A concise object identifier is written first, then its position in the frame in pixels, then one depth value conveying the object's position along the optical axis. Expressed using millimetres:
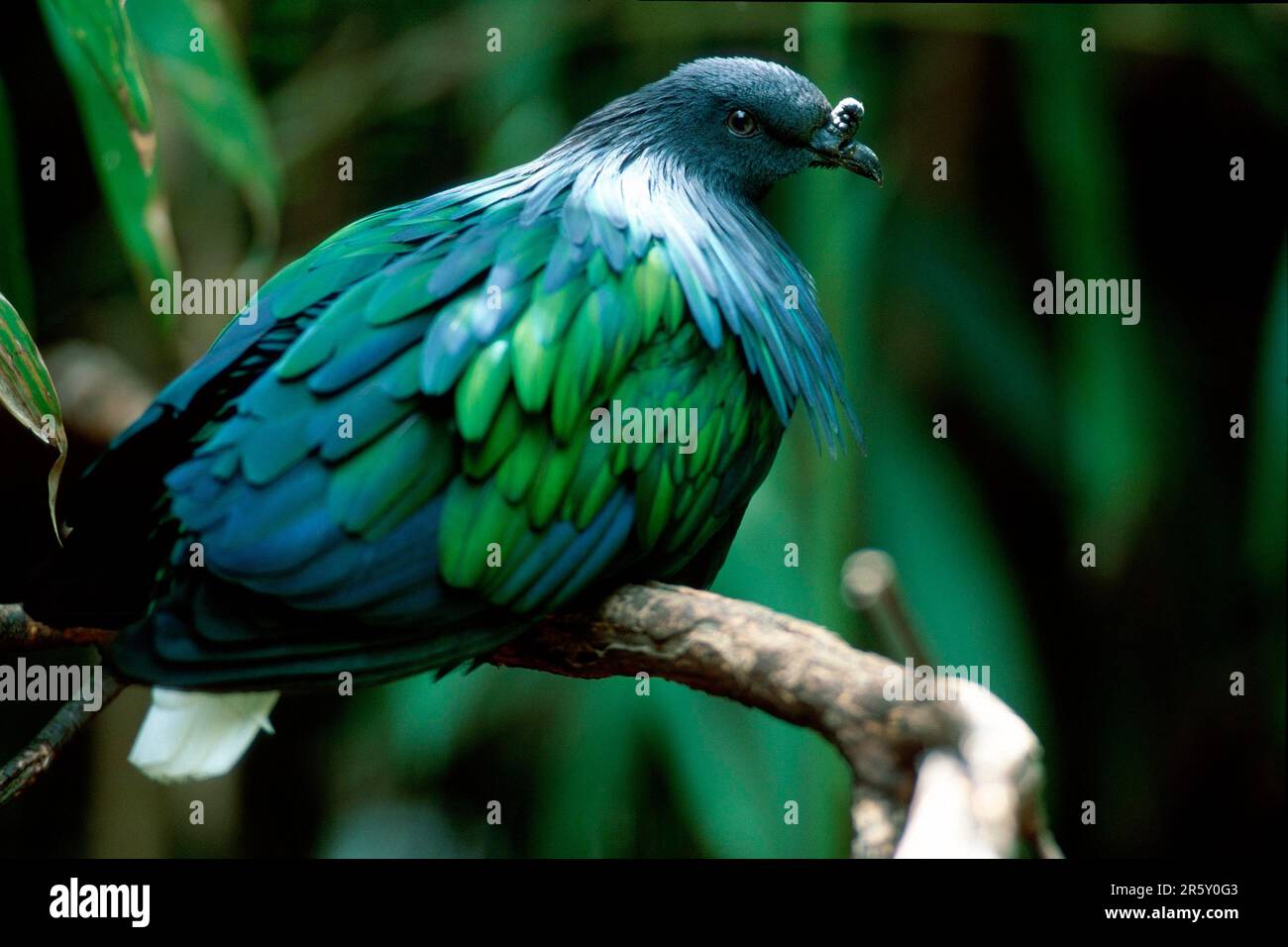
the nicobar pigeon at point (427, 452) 1348
